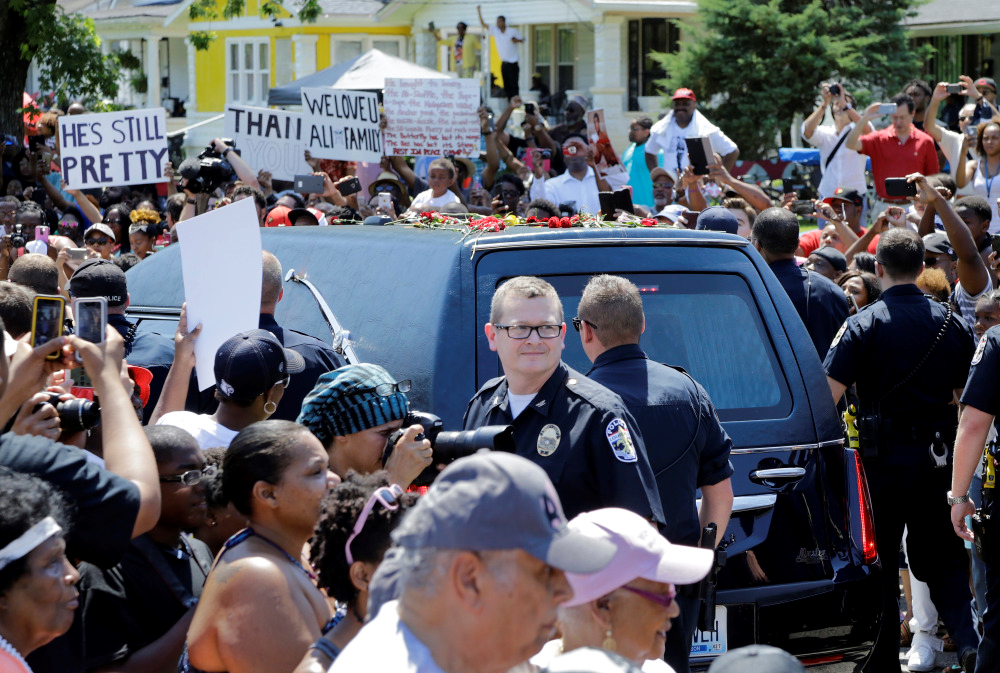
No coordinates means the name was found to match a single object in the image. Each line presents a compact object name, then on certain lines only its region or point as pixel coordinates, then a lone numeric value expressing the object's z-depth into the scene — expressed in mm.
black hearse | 8969
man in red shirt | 24797
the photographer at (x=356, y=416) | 7652
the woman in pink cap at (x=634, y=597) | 5262
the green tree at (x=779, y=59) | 66875
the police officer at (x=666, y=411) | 8648
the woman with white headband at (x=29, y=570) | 5352
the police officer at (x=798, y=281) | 13820
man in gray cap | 4133
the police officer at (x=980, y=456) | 10328
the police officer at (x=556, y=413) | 7809
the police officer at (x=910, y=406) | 12359
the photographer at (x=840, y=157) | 25766
